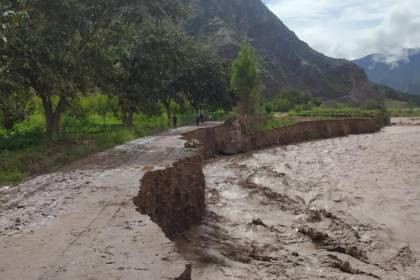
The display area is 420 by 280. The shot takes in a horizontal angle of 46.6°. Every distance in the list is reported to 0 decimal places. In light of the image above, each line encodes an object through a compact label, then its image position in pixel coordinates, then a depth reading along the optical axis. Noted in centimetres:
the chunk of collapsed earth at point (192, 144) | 1972
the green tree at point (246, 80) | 5428
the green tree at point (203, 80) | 4741
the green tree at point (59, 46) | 1891
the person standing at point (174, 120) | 3899
